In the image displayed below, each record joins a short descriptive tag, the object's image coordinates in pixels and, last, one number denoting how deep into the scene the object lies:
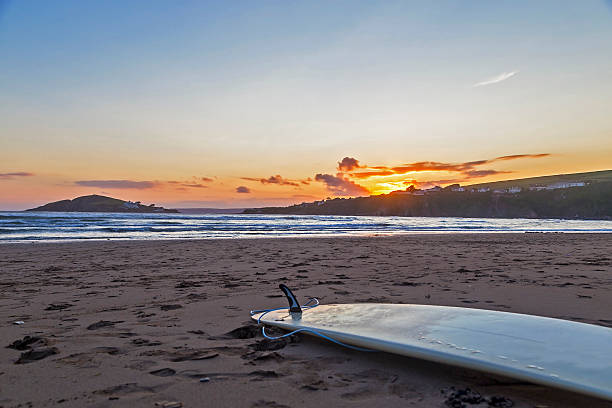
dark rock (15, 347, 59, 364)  2.32
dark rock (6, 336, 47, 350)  2.55
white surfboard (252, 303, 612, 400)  1.91
